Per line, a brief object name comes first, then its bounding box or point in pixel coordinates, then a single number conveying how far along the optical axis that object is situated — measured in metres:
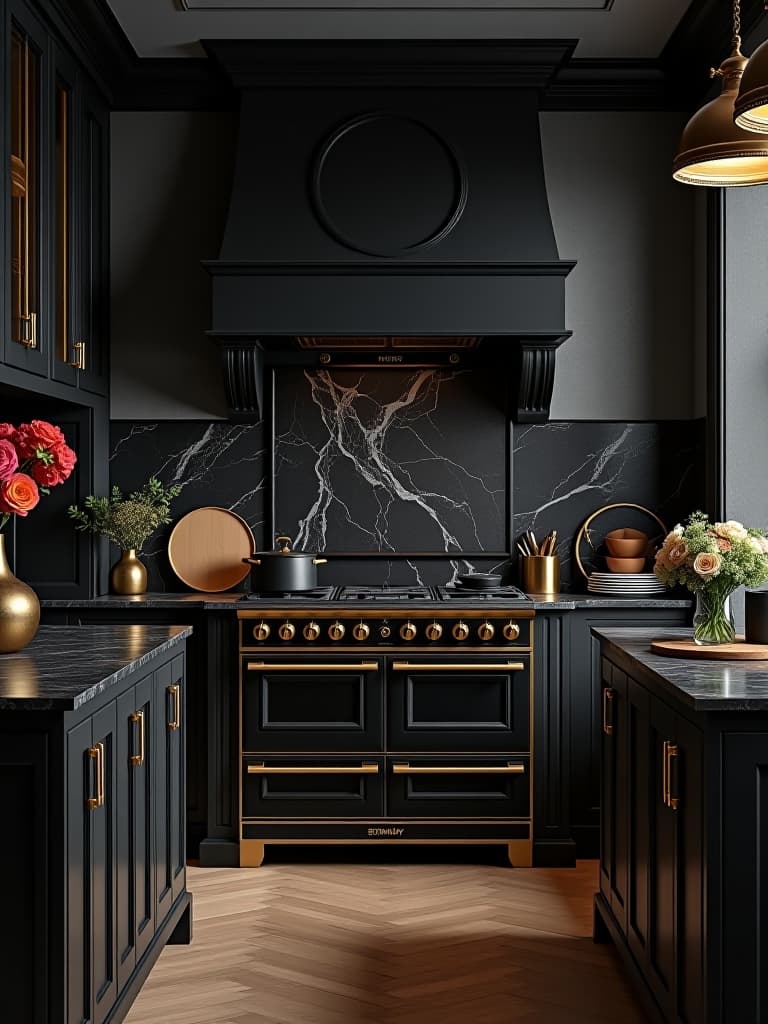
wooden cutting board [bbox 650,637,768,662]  2.52
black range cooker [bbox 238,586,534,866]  3.89
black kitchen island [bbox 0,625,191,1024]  2.02
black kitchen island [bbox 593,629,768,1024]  2.04
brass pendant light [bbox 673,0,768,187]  2.30
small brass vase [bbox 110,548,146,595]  4.29
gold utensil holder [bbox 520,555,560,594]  4.34
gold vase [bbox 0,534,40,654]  2.52
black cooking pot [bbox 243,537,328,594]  4.10
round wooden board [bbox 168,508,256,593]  4.47
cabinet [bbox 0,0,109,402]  3.21
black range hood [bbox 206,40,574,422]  4.01
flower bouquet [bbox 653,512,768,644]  2.54
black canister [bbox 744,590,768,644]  2.62
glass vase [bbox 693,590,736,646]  2.64
